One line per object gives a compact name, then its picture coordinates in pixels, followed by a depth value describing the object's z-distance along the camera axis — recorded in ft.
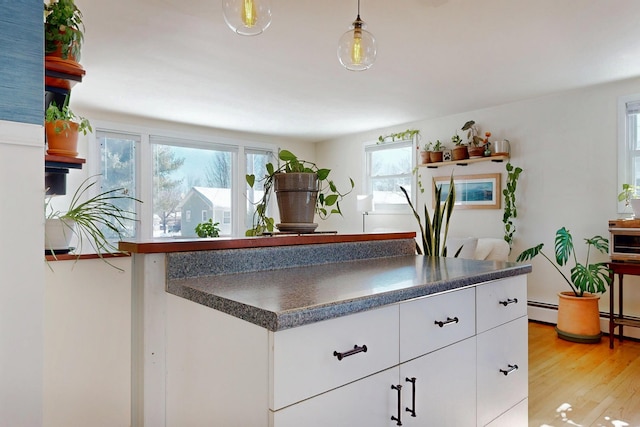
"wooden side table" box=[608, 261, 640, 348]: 10.59
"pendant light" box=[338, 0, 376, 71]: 6.23
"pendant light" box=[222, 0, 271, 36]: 5.15
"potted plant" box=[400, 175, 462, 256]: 9.47
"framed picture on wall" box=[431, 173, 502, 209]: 15.21
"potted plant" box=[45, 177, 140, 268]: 4.46
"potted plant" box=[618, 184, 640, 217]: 11.71
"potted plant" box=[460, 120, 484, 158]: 15.15
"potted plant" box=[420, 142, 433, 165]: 16.84
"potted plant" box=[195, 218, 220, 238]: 16.62
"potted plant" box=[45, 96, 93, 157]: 5.07
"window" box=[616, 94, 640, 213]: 12.14
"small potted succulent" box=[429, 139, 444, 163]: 16.60
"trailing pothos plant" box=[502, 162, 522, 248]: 14.40
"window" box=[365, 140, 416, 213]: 18.49
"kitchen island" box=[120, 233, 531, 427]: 2.85
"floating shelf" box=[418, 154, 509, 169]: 14.64
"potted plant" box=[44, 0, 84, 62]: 4.83
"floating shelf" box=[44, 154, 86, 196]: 5.07
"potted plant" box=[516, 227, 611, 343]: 11.49
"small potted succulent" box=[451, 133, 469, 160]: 15.69
